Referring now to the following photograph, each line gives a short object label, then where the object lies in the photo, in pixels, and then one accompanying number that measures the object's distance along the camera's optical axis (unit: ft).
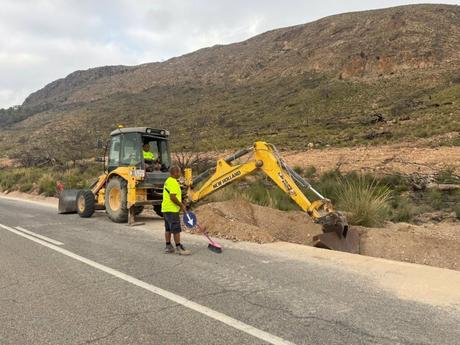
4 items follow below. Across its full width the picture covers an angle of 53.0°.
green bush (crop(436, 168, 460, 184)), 54.67
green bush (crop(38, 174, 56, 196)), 78.23
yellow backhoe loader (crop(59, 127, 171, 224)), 39.91
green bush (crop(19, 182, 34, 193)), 86.22
